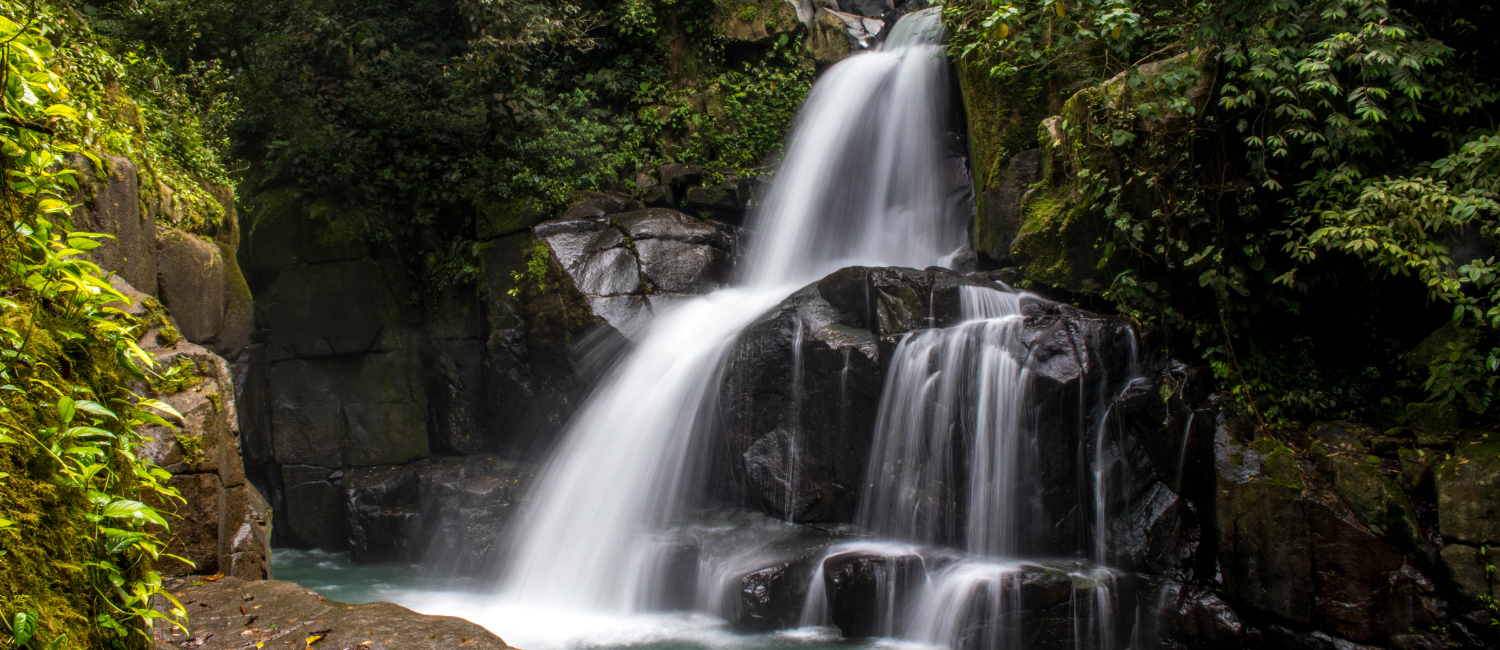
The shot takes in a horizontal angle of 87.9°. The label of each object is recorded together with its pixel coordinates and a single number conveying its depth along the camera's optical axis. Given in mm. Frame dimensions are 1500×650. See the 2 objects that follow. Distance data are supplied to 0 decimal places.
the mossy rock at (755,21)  13523
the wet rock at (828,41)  13891
